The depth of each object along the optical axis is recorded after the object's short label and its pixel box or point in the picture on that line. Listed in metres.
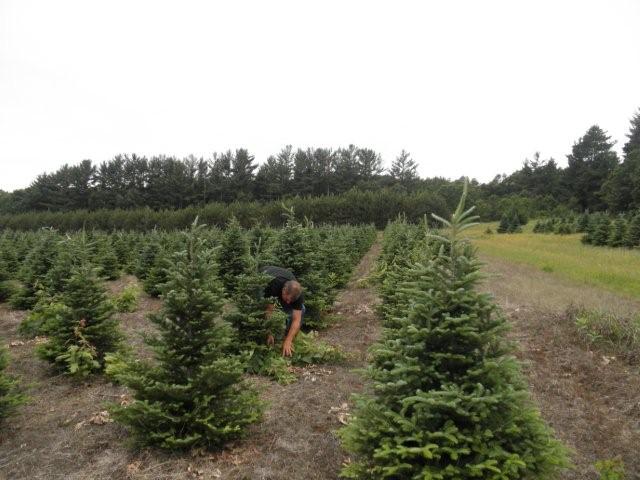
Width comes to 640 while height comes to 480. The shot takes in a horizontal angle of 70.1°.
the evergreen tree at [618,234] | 32.69
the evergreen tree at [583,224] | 42.09
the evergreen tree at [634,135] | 74.66
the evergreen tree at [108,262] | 17.27
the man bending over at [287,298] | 7.43
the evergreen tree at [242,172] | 78.38
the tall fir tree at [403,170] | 85.75
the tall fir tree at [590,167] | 65.38
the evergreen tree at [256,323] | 7.27
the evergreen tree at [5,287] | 13.38
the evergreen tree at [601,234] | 34.16
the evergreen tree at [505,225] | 51.76
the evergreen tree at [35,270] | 12.53
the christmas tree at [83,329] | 7.18
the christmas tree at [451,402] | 3.60
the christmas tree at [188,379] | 4.78
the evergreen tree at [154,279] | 13.69
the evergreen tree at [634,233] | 31.02
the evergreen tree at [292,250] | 10.06
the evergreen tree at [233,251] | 12.43
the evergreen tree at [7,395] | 5.36
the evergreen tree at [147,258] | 16.48
